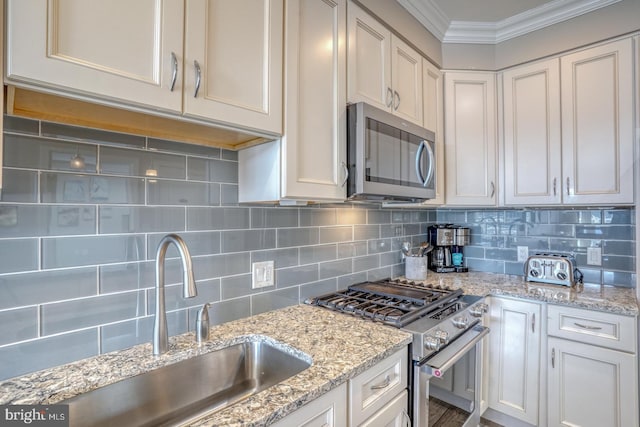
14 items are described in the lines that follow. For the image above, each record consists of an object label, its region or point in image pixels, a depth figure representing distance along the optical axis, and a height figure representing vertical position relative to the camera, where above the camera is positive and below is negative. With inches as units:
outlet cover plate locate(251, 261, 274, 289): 55.1 -10.0
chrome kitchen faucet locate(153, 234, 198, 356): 36.9 -8.4
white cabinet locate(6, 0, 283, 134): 26.5 +16.2
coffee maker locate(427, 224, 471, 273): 95.7 -9.4
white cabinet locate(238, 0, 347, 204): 46.2 +14.4
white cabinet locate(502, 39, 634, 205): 71.0 +20.9
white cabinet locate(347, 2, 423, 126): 57.7 +29.8
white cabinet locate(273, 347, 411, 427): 34.2 -22.5
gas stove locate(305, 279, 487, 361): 50.9 -16.6
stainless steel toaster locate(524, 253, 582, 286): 79.3 -13.5
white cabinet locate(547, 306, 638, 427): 62.4 -31.0
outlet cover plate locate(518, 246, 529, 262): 92.2 -10.5
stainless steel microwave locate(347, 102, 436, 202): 54.0 +11.0
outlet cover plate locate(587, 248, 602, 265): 81.5 -10.1
